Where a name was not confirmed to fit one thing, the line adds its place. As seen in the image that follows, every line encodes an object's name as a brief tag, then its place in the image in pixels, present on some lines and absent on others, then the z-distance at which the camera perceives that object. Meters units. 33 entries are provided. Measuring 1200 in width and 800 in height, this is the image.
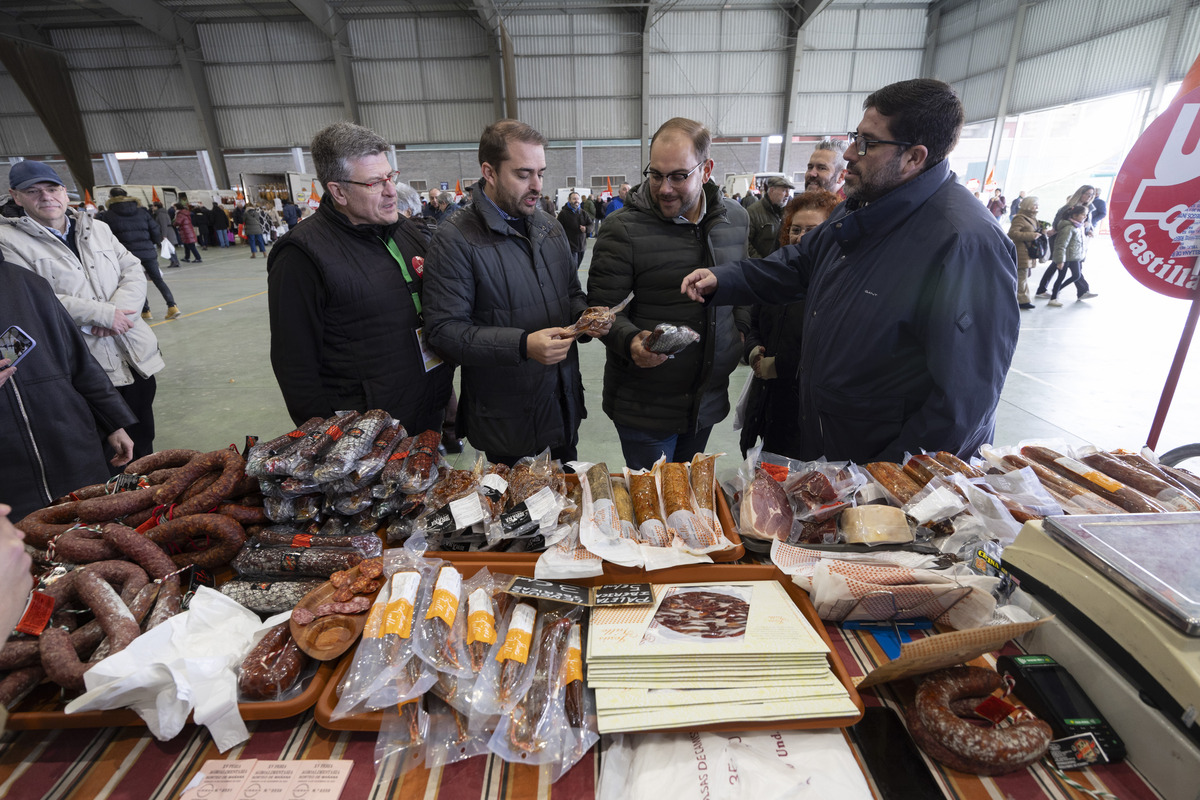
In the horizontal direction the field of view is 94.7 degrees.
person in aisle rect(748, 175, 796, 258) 5.02
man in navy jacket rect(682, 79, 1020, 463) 1.62
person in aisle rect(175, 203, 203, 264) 15.32
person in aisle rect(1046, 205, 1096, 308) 7.52
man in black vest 2.05
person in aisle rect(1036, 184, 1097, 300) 7.54
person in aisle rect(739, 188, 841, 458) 2.69
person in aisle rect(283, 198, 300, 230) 16.00
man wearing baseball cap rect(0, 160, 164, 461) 2.98
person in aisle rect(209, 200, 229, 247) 18.50
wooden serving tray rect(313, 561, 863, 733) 1.01
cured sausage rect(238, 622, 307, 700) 1.06
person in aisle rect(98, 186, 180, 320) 6.92
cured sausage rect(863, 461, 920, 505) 1.50
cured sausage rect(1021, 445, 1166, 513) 1.42
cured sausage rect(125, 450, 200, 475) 1.62
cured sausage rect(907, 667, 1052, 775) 0.94
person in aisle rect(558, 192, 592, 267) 10.52
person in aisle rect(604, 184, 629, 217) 17.03
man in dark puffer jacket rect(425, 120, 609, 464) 1.97
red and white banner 1.90
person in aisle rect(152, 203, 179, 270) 13.80
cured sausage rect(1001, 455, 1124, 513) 1.45
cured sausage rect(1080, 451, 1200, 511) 1.43
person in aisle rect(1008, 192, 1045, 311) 7.86
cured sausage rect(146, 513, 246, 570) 1.37
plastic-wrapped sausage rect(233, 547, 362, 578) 1.34
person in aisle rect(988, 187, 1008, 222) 14.80
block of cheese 1.37
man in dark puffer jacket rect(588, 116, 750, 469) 2.09
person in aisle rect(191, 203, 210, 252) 18.23
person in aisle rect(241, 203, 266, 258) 16.23
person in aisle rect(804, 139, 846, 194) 4.45
